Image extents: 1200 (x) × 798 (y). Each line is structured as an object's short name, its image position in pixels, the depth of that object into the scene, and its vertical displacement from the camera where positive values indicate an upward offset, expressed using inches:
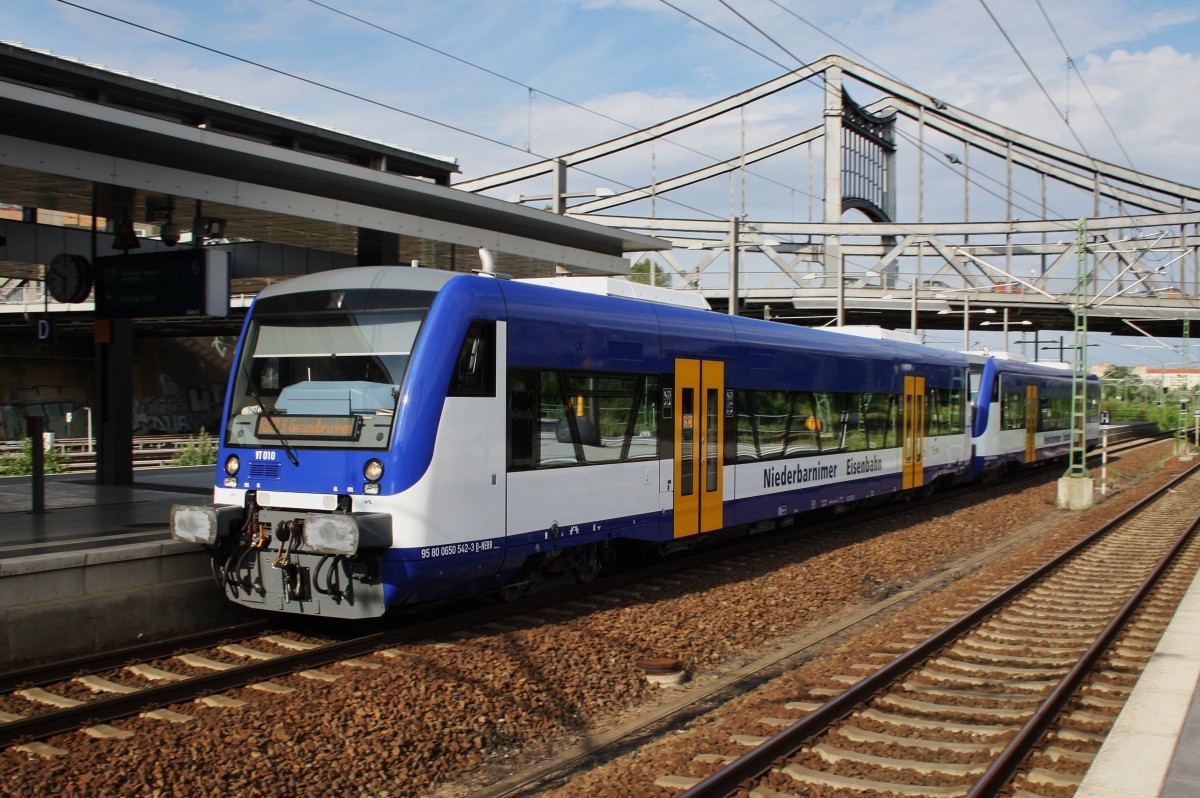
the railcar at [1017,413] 941.8 -2.7
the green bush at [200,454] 998.8 -45.3
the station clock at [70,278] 505.7 +60.6
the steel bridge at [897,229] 1953.7 +384.3
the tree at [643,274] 3287.9 +508.8
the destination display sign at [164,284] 463.2 +54.9
